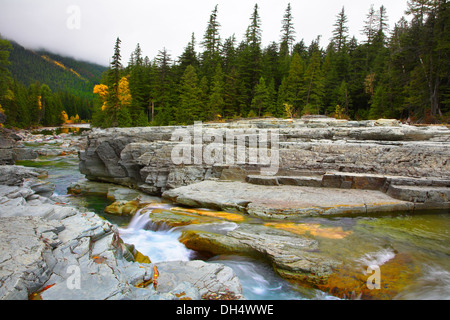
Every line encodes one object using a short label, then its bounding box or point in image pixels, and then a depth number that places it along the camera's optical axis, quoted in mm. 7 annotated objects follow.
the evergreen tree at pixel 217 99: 28984
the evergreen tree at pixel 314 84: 30688
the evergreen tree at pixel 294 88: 31406
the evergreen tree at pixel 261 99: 29483
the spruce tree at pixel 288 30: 46406
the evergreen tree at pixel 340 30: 43625
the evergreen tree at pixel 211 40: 40219
